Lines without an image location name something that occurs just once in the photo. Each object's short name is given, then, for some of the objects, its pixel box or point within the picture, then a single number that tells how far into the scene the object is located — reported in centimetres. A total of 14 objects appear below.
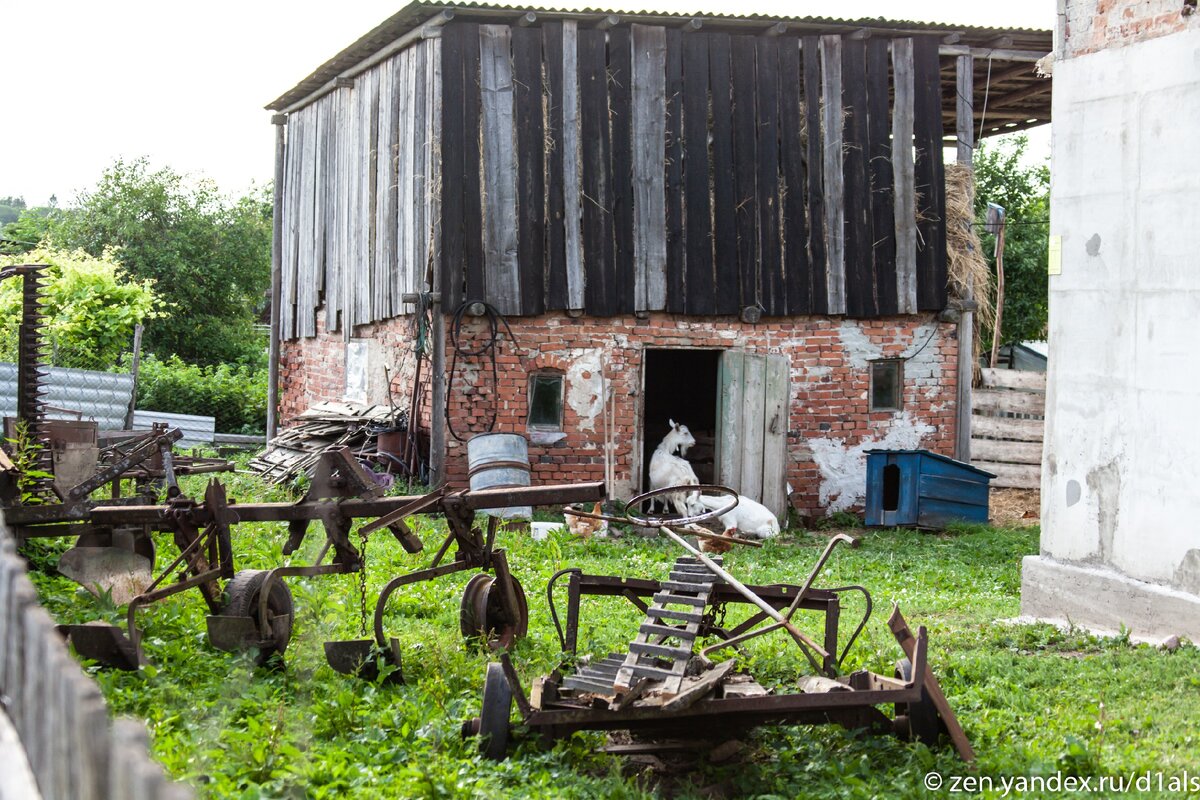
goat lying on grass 1370
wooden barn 1400
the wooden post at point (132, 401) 1628
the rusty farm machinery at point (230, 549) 685
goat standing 1428
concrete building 805
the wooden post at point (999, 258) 1941
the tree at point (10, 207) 5810
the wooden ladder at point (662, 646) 563
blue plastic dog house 1438
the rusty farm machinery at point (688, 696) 552
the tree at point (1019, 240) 2530
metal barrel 1334
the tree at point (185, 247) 3081
